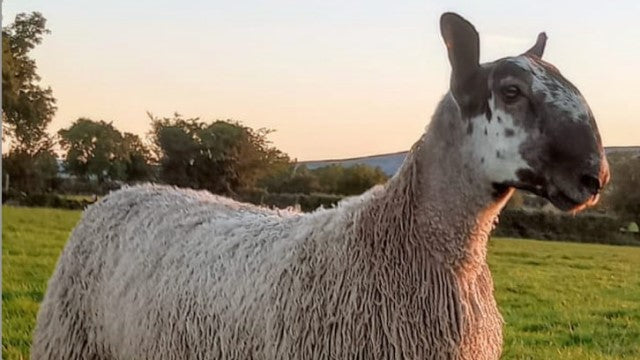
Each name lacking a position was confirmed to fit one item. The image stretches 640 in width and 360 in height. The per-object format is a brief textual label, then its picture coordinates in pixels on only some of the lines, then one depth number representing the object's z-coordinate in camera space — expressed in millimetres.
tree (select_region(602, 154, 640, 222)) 15989
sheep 3627
